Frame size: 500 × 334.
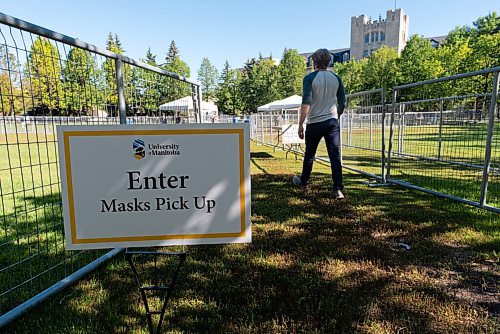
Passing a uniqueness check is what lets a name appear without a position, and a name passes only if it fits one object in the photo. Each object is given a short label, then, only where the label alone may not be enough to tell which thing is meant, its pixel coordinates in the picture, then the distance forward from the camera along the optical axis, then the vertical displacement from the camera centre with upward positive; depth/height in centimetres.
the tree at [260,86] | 5359 +582
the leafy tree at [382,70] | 4459 +688
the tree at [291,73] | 5416 +773
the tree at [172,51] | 7422 +1612
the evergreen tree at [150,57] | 6888 +1375
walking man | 506 +24
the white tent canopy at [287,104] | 1519 +87
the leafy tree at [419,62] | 3950 +694
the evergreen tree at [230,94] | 5775 +499
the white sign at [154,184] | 167 -30
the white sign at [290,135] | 1024 -40
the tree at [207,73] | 6906 +1025
